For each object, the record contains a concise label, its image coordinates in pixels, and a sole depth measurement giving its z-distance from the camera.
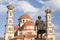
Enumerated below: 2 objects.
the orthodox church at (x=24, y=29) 55.62
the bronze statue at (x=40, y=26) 16.41
